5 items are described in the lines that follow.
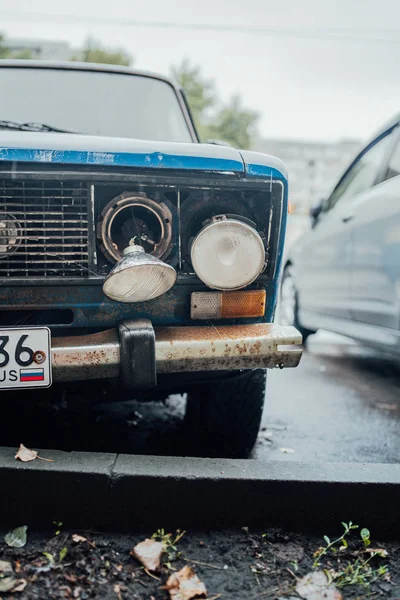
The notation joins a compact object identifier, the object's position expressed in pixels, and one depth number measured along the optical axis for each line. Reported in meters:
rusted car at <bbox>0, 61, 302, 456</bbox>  1.84
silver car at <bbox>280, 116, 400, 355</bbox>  3.09
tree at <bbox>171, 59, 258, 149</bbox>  29.95
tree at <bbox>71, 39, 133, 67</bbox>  23.19
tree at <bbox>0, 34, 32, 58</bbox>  19.02
